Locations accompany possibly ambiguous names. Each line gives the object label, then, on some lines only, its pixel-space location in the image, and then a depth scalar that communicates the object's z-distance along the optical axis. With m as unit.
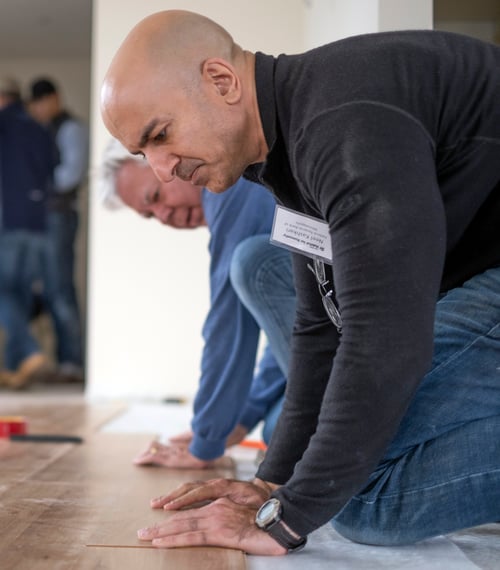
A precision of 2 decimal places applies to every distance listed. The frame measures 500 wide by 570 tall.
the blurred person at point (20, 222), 5.75
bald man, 1.05
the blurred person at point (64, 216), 6.33
